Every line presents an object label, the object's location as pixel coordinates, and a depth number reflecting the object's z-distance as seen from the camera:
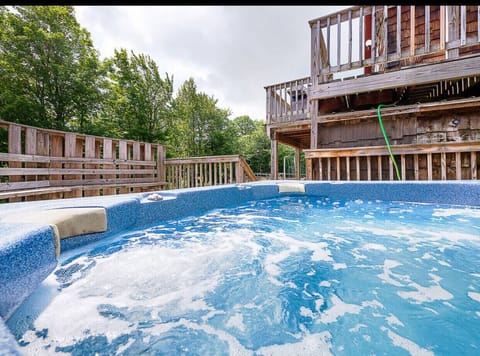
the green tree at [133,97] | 9.28
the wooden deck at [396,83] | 3.90
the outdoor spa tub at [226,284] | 0.85
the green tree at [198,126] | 13.19
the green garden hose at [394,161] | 4.14
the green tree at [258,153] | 20.69
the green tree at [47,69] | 7.20
